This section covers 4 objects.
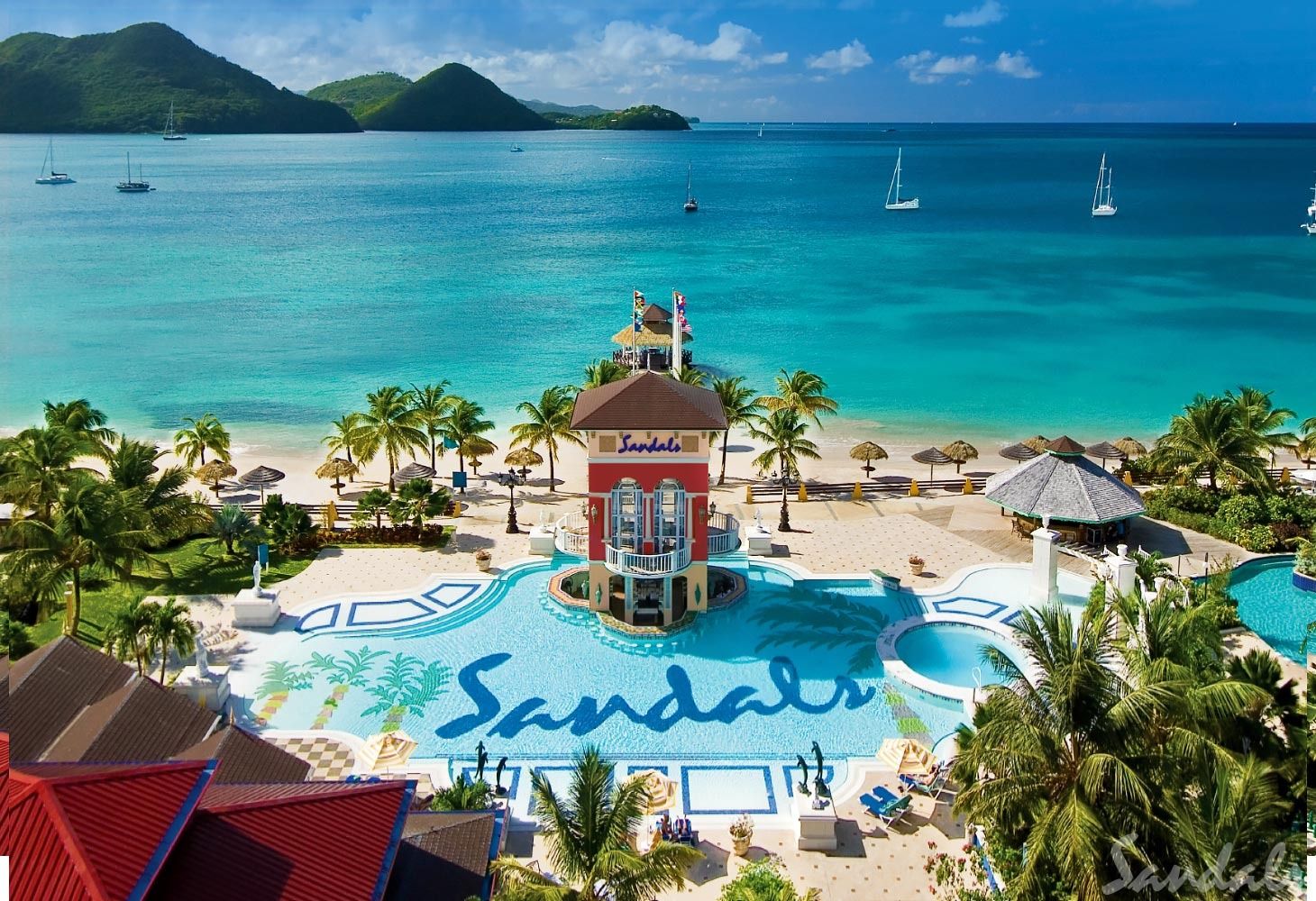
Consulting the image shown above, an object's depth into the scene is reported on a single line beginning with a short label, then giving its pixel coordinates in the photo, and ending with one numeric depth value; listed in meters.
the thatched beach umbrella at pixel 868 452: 41.53
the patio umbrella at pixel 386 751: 21.66
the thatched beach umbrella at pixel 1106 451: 41.38
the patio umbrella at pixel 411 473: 38.19
